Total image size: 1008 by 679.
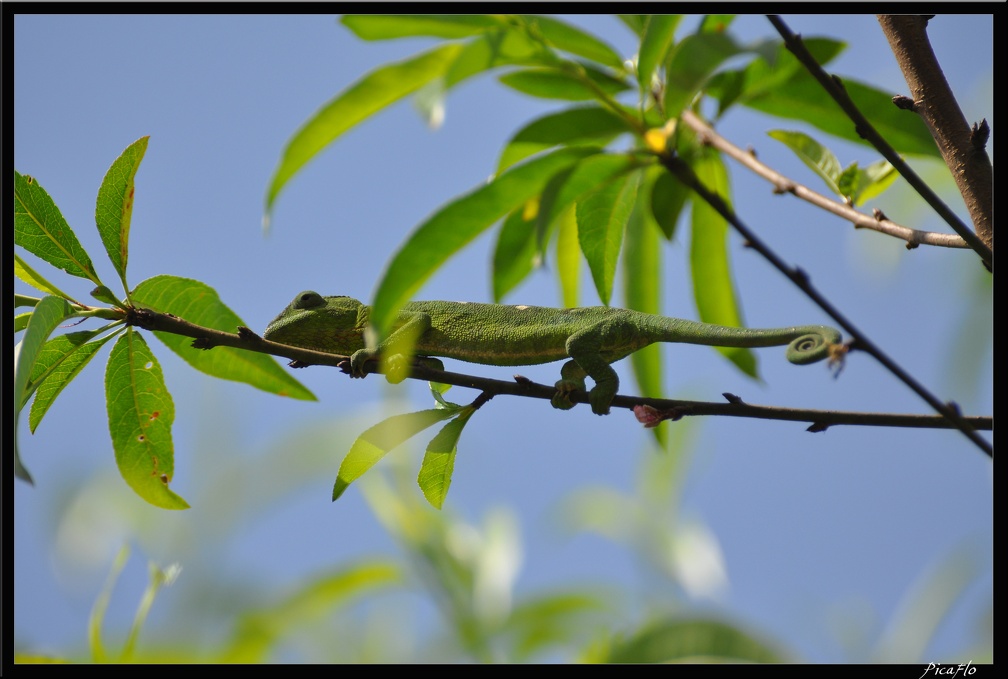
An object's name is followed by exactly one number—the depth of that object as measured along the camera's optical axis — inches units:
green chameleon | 231.3
